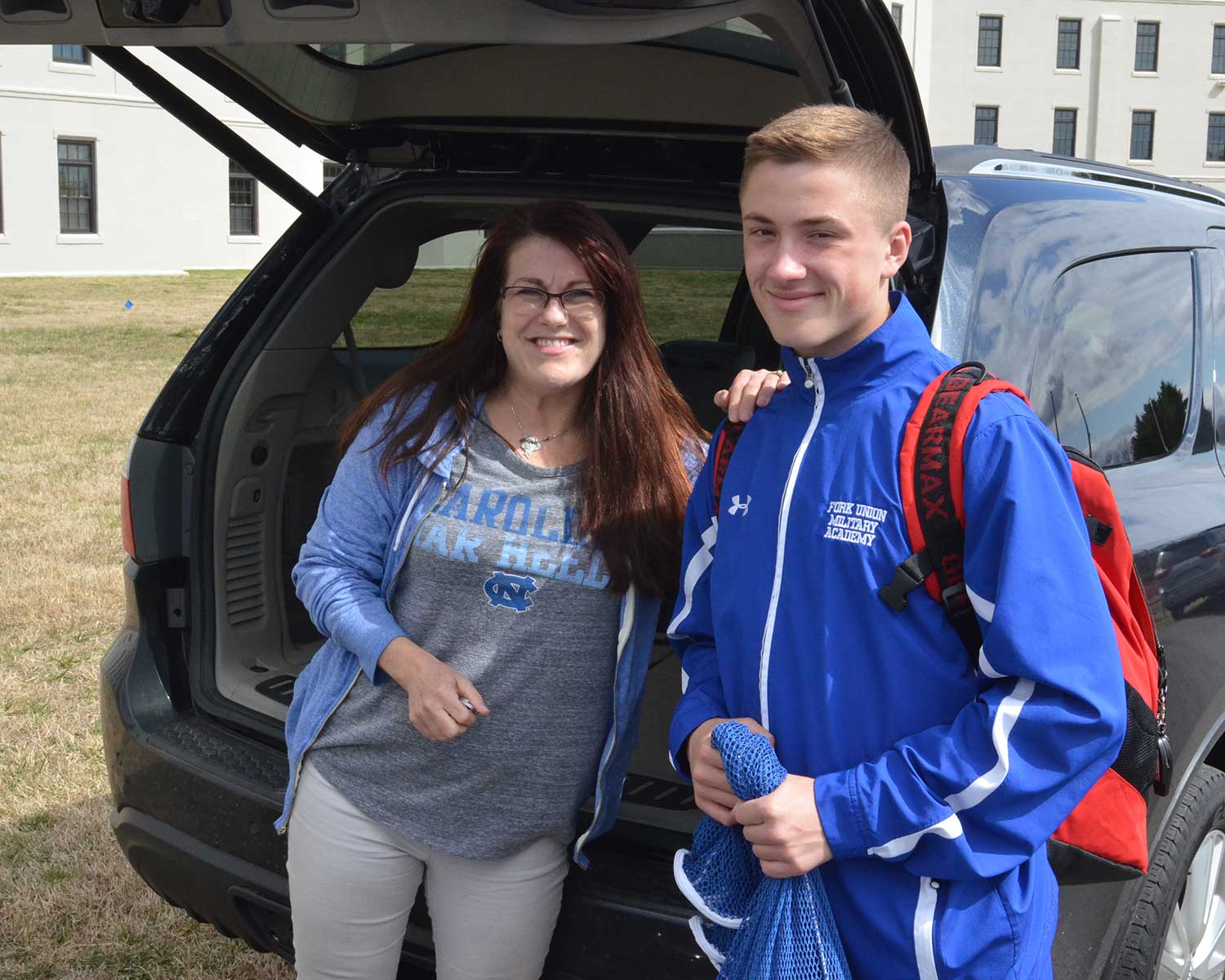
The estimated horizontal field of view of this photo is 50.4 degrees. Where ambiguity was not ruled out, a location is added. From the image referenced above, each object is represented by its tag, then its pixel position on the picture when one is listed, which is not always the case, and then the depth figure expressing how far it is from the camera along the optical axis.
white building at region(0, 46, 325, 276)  29.70
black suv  2.11
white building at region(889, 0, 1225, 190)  50.56
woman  2.09
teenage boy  1.46
